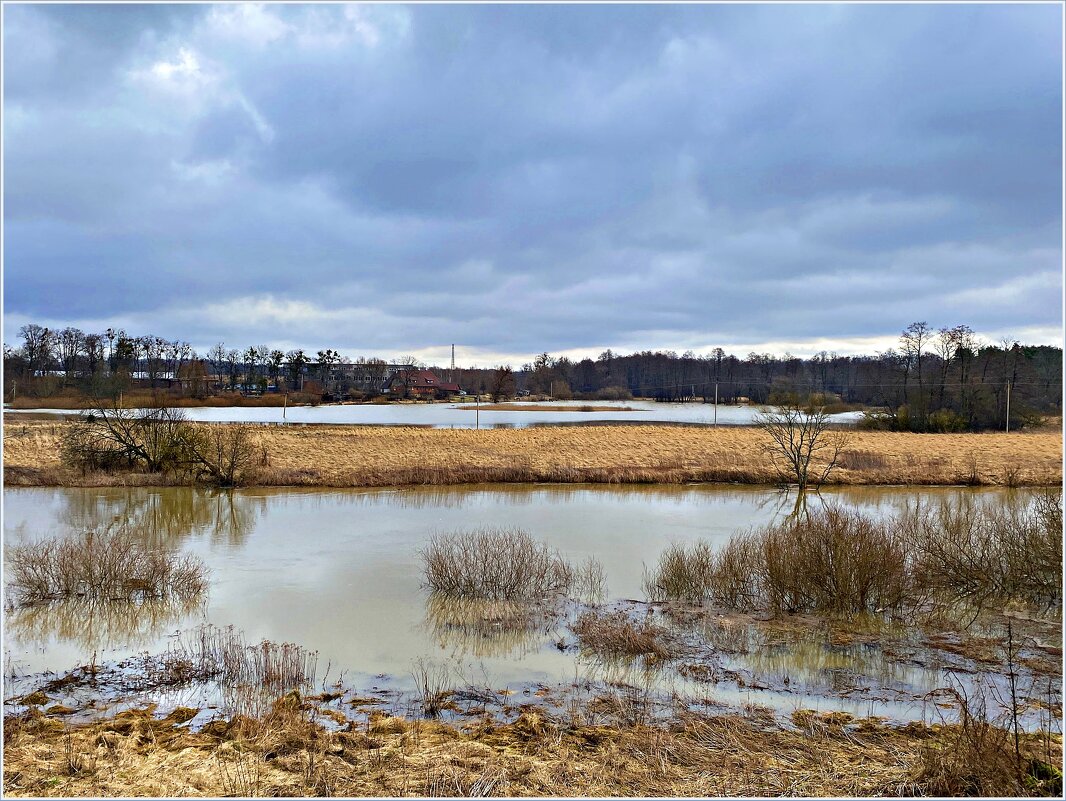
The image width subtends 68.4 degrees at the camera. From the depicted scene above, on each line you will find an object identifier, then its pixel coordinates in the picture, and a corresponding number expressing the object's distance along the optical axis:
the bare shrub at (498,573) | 13.02
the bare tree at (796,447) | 26.20
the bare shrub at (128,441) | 28.80
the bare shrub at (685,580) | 12.91
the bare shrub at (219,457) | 28.03
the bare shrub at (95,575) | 12.46
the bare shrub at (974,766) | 5.77
